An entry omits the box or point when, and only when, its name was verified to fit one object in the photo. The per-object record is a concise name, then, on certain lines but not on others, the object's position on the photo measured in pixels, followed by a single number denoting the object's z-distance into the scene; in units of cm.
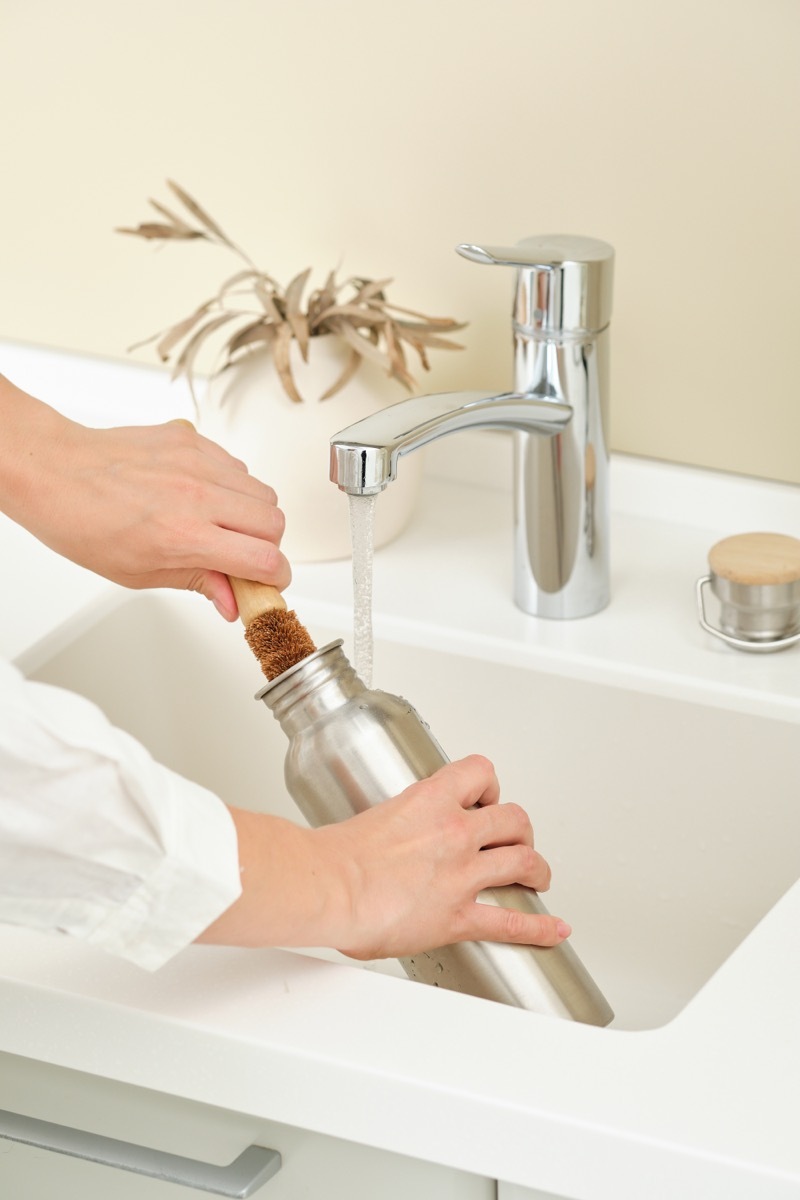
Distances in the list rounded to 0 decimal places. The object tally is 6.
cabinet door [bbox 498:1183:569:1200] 146
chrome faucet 165
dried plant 185
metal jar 176
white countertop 143
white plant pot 186
